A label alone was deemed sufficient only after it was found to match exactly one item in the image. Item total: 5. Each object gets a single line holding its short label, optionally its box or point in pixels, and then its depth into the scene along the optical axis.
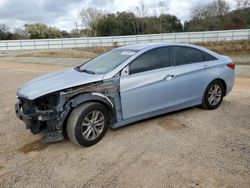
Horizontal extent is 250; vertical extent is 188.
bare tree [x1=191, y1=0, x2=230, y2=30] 36.40
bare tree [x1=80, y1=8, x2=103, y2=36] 43.41
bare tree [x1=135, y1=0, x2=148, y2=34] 39.94
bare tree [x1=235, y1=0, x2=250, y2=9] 35.78
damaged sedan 2.82
